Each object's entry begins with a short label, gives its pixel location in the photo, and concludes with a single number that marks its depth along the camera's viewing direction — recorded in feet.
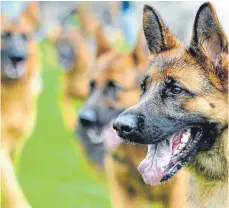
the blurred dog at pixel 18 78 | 43.70
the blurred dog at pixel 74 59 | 49.97
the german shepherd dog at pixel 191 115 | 18.30
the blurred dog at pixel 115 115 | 29.13
